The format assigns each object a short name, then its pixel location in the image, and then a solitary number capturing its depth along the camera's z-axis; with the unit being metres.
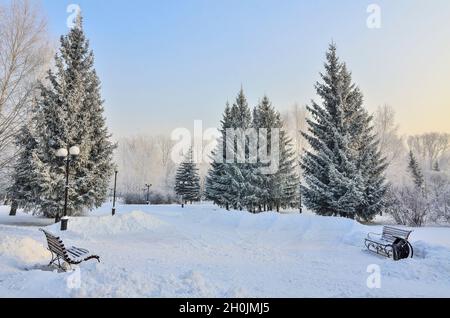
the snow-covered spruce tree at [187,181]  47.19
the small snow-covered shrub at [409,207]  18.16
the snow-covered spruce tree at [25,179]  17.45
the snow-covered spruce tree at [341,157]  19.16
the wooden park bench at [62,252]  6.98
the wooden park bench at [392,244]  8.62
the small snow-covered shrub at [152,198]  50.83
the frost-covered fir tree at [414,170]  34.37
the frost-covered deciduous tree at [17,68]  14.25
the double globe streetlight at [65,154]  13.83
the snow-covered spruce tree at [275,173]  28.05
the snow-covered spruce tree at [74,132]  17.66
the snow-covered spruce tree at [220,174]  30.25
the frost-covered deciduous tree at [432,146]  56.67
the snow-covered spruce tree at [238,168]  28.19
